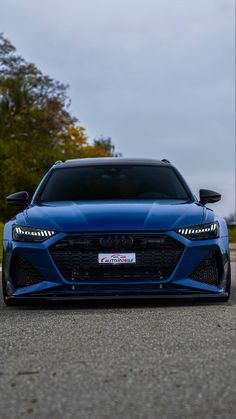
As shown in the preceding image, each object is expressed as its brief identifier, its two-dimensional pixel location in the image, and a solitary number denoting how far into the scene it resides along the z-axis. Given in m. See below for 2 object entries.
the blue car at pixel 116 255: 8.76
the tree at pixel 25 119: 55.38
